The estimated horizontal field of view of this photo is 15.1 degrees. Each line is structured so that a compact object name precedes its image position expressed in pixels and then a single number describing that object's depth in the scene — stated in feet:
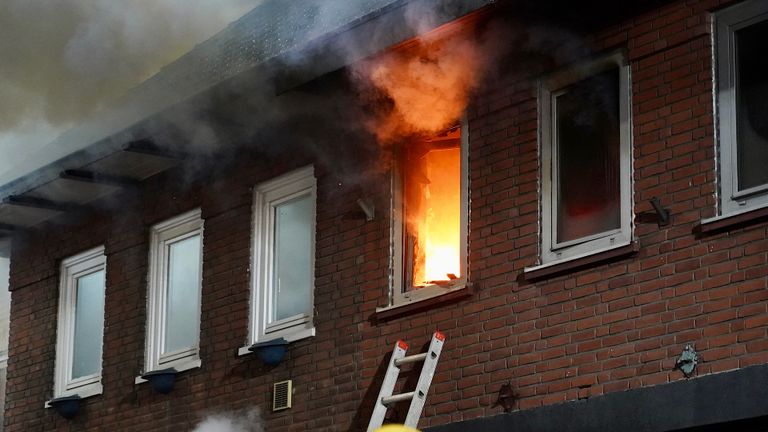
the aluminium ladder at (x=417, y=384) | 59.48
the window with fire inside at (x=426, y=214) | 63.52
